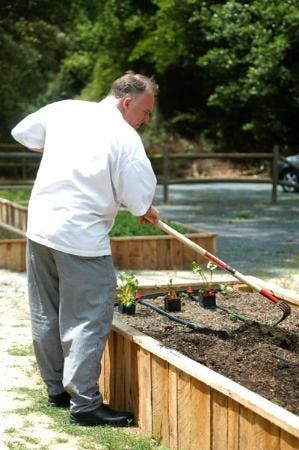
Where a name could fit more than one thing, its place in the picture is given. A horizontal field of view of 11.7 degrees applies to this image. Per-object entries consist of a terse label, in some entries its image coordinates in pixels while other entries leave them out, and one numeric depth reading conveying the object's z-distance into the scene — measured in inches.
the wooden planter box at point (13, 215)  730.4
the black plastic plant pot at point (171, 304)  357.0
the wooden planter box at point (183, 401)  227.2
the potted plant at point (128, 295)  347.5
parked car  1302.3
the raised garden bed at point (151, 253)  600.5
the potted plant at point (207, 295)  365.5
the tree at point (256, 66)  1441.2
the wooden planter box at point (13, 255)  593.5
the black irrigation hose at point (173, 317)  330.1
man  281.9
